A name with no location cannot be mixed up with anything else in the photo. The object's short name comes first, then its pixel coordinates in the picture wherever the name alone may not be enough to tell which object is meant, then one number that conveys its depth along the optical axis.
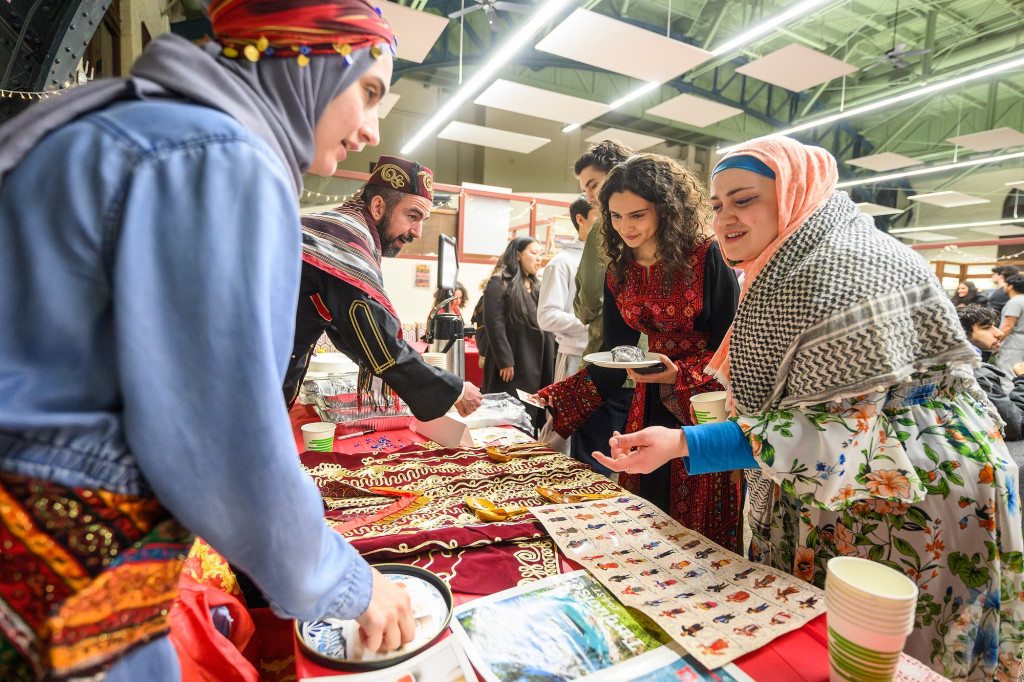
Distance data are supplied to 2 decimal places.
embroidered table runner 1.00
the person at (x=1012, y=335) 5.16
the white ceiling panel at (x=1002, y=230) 14.33
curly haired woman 1.65
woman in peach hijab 0.92
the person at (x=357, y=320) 1.43
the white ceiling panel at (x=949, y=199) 12.37
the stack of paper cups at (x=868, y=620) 0.59
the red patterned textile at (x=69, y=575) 0.43
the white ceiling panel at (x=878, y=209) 13.79
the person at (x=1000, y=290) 6.06
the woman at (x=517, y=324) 3.59
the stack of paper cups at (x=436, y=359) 2.17
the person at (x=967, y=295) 6.79
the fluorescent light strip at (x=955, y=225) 13.26
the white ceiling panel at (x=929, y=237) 15.51
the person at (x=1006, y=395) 2.53
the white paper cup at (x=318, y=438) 1.63
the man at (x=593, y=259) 2.57
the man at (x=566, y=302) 3.02
